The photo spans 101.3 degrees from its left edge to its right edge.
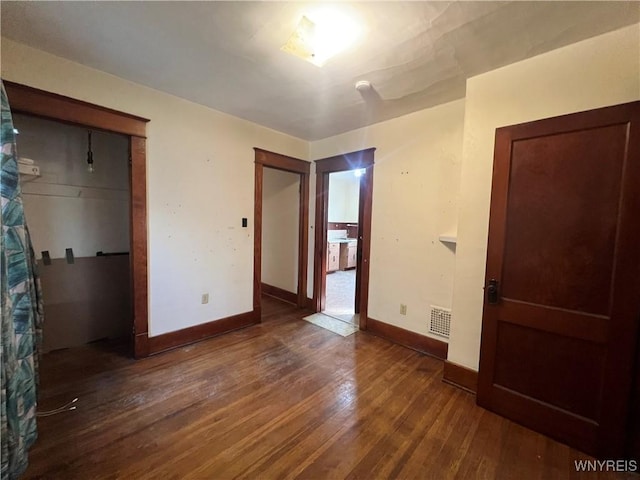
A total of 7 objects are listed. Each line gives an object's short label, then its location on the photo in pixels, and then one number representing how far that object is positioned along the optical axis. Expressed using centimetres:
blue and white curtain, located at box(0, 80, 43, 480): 108
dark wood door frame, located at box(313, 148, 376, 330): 315
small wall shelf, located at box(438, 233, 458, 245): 237
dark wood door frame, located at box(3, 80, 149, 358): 205
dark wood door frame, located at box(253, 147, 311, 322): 323
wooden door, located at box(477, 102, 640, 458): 145
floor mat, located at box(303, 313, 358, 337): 318
